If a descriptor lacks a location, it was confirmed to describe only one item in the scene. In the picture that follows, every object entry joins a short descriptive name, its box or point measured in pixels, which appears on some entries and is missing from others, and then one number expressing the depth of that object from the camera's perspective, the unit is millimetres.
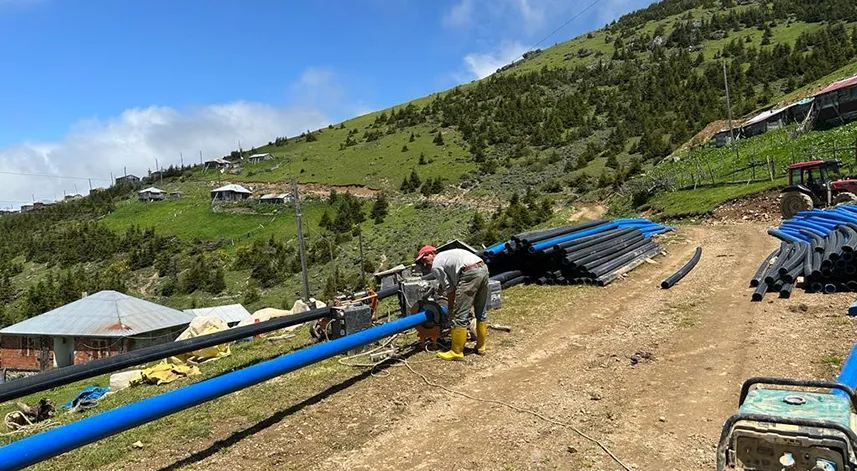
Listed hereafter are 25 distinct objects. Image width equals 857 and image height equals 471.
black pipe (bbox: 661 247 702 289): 13447
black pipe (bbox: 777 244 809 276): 12043
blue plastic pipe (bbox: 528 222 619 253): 14617
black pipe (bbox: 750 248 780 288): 12422
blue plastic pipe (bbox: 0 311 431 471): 4594
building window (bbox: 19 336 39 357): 41375
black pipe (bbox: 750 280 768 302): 11289
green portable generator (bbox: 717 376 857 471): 3184
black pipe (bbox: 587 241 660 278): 14298
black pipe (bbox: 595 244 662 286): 14016
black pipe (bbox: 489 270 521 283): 14392
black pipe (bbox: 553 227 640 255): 14527
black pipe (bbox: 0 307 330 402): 7105
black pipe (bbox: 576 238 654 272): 14250
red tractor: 22203
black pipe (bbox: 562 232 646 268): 14266
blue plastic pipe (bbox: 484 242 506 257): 15117
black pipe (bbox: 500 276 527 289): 14492
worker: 8930
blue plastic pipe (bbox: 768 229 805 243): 16494
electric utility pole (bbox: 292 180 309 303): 35878
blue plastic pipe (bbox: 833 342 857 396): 4309
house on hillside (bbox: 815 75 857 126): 40781
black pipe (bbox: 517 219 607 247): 14898
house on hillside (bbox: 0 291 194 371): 39594
